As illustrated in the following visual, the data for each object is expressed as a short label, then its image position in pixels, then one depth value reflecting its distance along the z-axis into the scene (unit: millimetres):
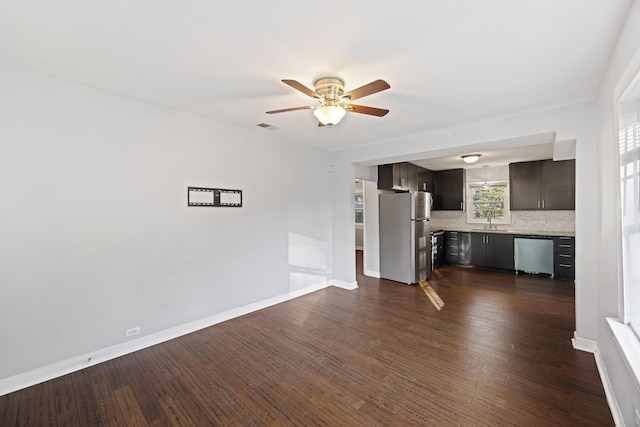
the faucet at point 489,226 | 6705
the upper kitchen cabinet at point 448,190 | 6891
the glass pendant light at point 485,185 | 6816
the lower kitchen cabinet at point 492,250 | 6008
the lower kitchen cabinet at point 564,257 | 5320
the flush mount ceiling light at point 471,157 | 5268
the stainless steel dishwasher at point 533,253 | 5582
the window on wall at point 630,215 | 1682
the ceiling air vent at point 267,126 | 3678
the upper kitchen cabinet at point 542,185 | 5574
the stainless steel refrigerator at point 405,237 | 5234
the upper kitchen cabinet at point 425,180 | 6480
